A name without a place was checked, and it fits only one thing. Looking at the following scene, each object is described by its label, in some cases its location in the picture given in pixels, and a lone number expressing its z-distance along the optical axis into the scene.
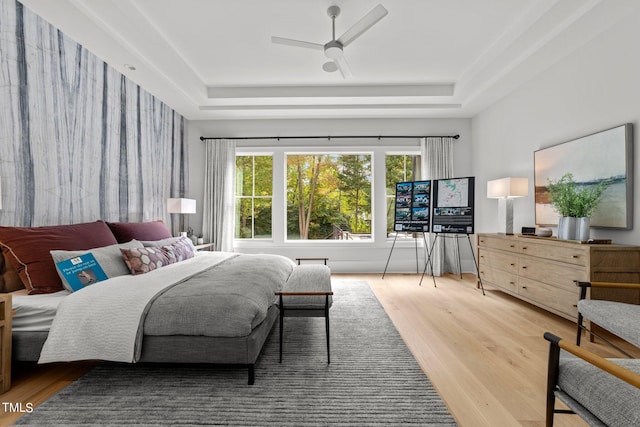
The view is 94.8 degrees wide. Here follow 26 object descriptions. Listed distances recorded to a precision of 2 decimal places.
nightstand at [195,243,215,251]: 4.52
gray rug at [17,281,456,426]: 1.53
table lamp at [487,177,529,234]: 3.74
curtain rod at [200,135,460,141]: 5.12
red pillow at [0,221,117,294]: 2.12
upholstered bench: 2.09
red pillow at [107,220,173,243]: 3.12
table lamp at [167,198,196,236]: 4.25
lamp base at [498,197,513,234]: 3.83
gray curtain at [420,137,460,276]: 5.07
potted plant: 2.71
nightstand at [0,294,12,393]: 1.71
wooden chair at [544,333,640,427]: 0.99
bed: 1.78
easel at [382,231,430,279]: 4.99
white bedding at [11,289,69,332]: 1.85
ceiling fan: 2.39
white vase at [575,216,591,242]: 2.67
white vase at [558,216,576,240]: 2.79
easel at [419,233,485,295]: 4.63
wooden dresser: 2.43
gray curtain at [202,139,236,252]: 5.10
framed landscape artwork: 2.61
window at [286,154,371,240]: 5.46
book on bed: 2.09
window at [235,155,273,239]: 5.37
